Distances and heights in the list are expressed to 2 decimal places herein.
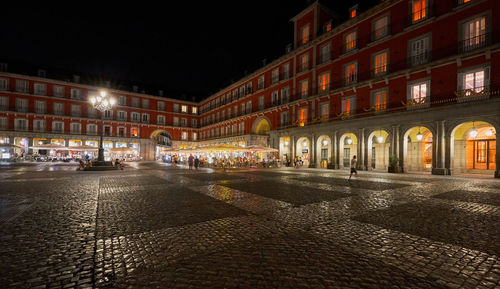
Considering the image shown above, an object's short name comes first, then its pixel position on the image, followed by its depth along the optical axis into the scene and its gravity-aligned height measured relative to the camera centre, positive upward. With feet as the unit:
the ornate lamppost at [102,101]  53.72 +9.75
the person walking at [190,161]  67.67 -4.51
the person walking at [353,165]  42.79 -3.41
